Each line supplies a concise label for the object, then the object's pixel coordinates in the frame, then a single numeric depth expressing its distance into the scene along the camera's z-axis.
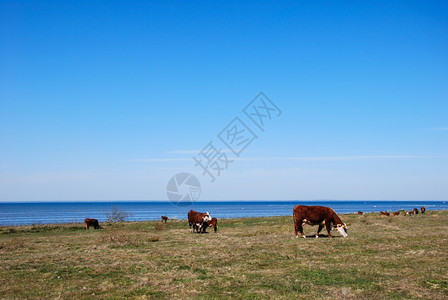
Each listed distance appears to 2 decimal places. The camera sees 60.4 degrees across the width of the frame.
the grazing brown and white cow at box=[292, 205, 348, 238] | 25.61
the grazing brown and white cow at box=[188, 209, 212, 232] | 33.41
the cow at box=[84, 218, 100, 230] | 43.58
